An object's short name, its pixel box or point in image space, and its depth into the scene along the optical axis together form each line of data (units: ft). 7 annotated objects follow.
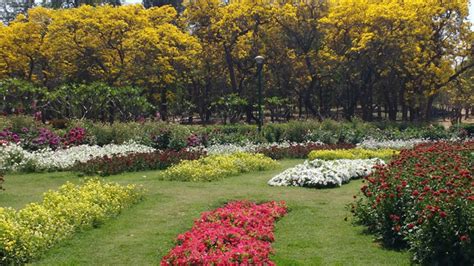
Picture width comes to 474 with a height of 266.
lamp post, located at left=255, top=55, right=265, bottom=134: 58.86
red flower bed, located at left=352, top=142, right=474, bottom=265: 15.90
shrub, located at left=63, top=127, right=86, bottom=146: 49.80
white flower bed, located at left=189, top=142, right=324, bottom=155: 49.29
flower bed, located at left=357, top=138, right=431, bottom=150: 54.32
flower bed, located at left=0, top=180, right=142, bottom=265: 18.31
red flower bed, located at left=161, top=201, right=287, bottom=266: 17.54
